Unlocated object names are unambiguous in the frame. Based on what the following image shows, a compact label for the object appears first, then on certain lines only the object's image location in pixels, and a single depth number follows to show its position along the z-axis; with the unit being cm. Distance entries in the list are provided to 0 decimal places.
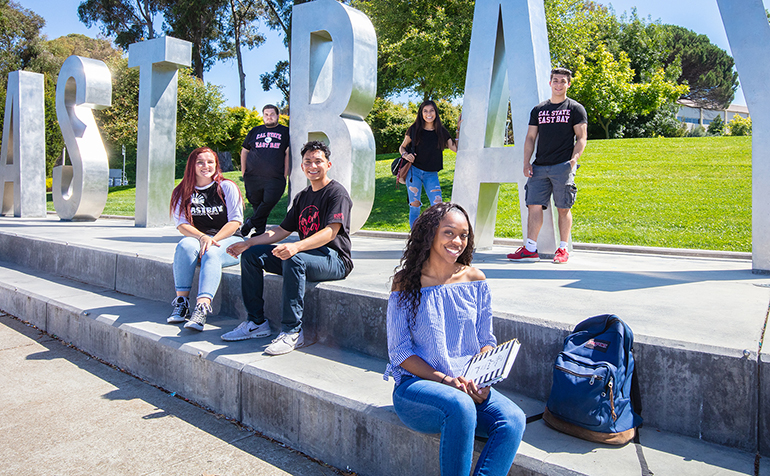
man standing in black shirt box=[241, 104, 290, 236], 672
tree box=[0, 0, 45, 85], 3250
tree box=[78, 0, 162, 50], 3334
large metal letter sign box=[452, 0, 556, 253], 595
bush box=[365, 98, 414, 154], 2598
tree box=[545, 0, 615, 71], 1365
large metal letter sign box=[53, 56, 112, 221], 965
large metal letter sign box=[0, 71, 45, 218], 1094
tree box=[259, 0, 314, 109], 3123
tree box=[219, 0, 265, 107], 3391
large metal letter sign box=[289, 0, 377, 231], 618
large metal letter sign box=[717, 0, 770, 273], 468
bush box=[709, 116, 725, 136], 3447
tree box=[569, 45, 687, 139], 2648
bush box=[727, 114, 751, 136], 3319
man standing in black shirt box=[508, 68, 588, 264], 529
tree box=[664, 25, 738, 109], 4784
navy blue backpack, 228
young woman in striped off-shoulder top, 216
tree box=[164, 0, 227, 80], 3238
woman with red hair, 432
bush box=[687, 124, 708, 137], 3769
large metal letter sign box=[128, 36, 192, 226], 891
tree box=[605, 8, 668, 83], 3216
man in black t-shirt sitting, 357
